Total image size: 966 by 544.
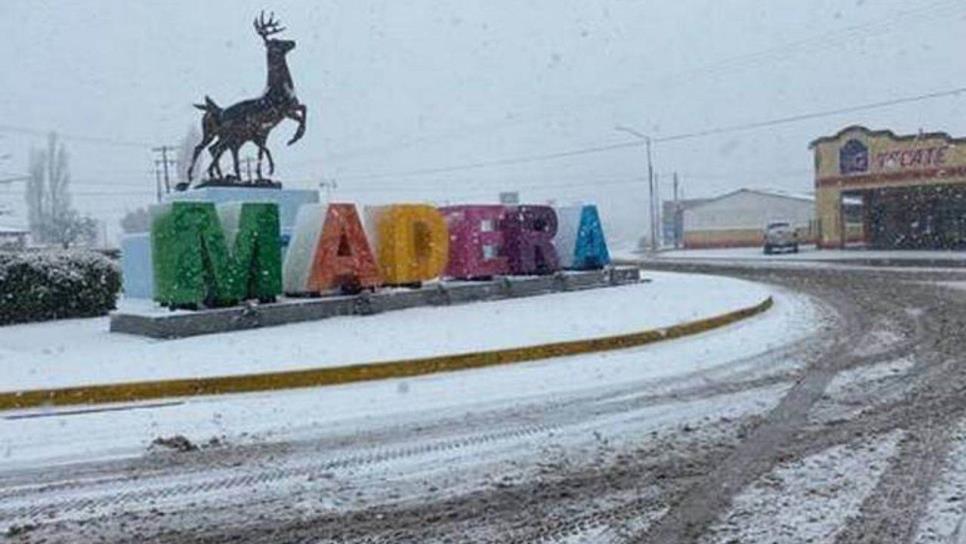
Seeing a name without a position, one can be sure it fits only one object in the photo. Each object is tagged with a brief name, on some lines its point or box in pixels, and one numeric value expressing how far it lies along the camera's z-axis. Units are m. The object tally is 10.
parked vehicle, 53.34
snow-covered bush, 16.91
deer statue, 20.73
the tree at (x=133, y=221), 103.62
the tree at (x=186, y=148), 79.11
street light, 61.79
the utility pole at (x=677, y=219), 85.94
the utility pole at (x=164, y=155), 76.98
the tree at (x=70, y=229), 92.56
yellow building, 47.41
